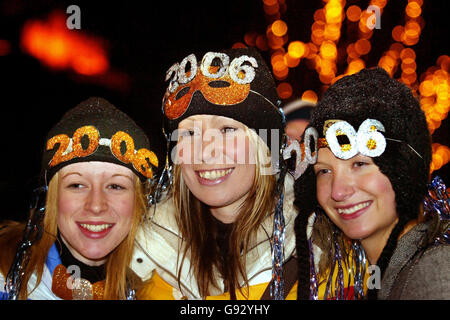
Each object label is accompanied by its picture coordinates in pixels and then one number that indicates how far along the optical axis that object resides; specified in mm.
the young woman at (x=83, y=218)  2479
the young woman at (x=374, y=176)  2205
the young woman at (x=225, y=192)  2602
